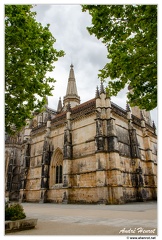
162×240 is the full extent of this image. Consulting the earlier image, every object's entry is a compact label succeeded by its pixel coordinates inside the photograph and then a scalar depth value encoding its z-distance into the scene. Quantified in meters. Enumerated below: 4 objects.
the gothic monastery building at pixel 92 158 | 17.97
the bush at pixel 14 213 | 5.87
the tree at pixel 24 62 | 7.80
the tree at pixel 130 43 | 6.93
